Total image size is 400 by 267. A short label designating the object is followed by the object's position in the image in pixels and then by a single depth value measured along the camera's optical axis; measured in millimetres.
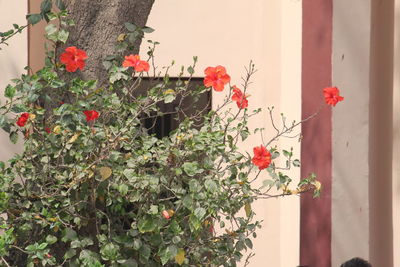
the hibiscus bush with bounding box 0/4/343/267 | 9219
